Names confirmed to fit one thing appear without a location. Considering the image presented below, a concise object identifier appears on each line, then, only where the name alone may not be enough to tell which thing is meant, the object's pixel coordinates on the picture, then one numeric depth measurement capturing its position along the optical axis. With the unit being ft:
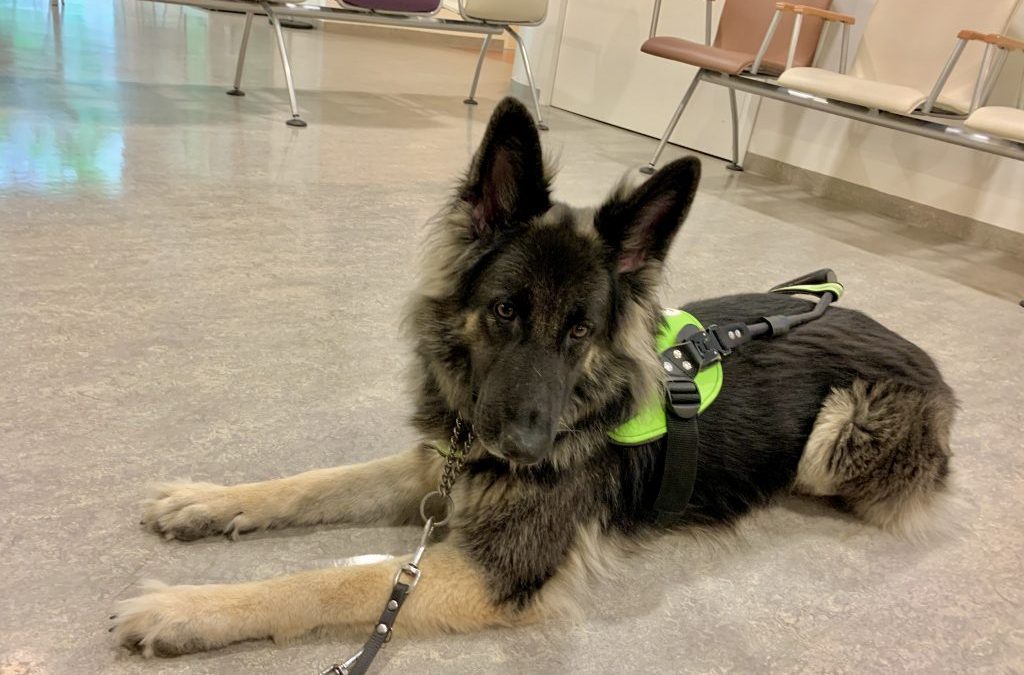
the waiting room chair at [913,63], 15.30
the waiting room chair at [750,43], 17.40
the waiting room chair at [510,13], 21.22
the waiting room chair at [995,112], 13.41
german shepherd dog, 4.77
